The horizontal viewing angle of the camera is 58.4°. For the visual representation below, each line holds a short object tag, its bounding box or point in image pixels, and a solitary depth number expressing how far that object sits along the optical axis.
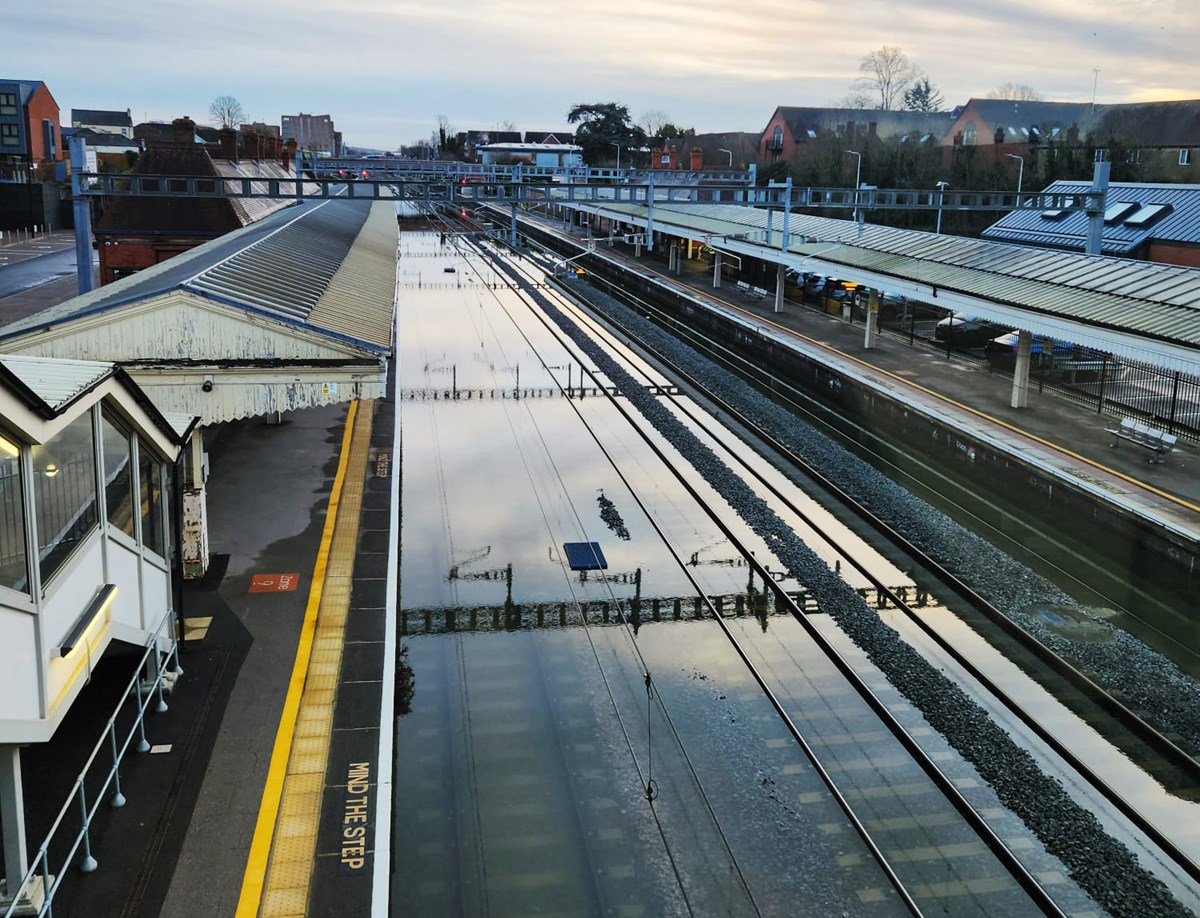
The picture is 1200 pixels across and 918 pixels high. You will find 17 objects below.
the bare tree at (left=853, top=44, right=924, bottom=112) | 113.81
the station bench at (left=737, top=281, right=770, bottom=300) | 43.97
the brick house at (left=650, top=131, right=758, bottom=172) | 96.88
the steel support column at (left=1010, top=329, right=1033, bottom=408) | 22.92
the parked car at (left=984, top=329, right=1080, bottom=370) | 28.87
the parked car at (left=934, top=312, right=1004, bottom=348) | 32.88
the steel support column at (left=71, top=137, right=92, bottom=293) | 22.41
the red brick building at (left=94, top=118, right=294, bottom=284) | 30.45
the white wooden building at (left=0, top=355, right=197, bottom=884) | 6.36
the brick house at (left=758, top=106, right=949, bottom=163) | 80.31
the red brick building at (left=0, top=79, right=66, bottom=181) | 73.88
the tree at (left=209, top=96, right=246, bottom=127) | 158.38
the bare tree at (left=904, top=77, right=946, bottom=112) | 114.81
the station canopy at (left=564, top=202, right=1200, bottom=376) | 19.89
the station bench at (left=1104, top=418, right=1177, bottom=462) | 19.19
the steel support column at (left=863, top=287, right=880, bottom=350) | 30.27
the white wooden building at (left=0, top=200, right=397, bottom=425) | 12.81
